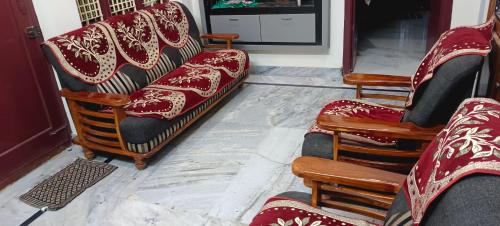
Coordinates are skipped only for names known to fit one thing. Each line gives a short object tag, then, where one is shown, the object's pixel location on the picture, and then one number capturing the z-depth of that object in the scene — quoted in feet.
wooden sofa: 7.89
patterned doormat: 7.29
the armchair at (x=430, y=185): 2.49
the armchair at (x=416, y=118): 4.63
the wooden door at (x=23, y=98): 7.90
